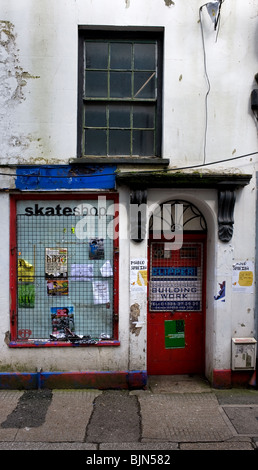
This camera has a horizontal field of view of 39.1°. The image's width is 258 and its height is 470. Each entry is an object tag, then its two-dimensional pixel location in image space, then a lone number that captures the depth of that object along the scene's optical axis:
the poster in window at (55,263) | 6.44
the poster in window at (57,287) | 6.45
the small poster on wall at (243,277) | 6.41
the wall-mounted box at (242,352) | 6.30
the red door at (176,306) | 6.76
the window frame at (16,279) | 6.30
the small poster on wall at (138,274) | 6.30
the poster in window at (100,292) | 6.46
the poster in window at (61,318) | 6.45
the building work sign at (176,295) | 6.77
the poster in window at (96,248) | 6.46
